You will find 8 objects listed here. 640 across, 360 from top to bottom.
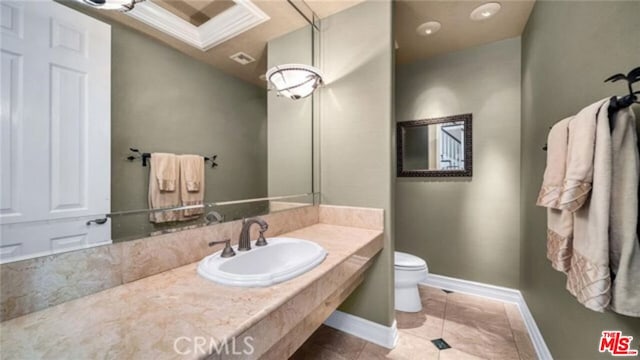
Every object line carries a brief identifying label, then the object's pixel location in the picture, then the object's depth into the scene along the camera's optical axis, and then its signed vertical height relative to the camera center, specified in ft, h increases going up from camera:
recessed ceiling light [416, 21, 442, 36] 6.23 +4.30
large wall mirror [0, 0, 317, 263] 2.17 +0.78
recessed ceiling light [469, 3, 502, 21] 5.57 +4.27
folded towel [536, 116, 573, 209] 3.20 +0.21
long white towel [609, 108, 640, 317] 2.25 -0.38
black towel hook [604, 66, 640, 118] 2.18 +0.83
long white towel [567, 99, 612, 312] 2.34 -0.49
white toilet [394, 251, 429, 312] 6.28 -2.77
